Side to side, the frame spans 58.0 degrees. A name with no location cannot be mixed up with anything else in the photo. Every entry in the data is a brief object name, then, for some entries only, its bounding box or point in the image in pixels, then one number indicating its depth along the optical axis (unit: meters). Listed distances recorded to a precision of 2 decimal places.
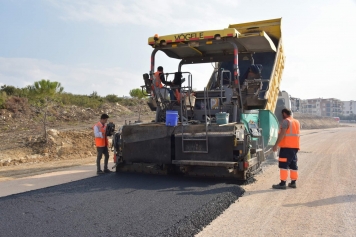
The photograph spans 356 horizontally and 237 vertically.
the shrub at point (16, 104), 15.80
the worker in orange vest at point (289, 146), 5.32
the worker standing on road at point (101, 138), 6.72
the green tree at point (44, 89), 12.40
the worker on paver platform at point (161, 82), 6.18
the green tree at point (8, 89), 18.86
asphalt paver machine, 5.16
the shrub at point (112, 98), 25.14
